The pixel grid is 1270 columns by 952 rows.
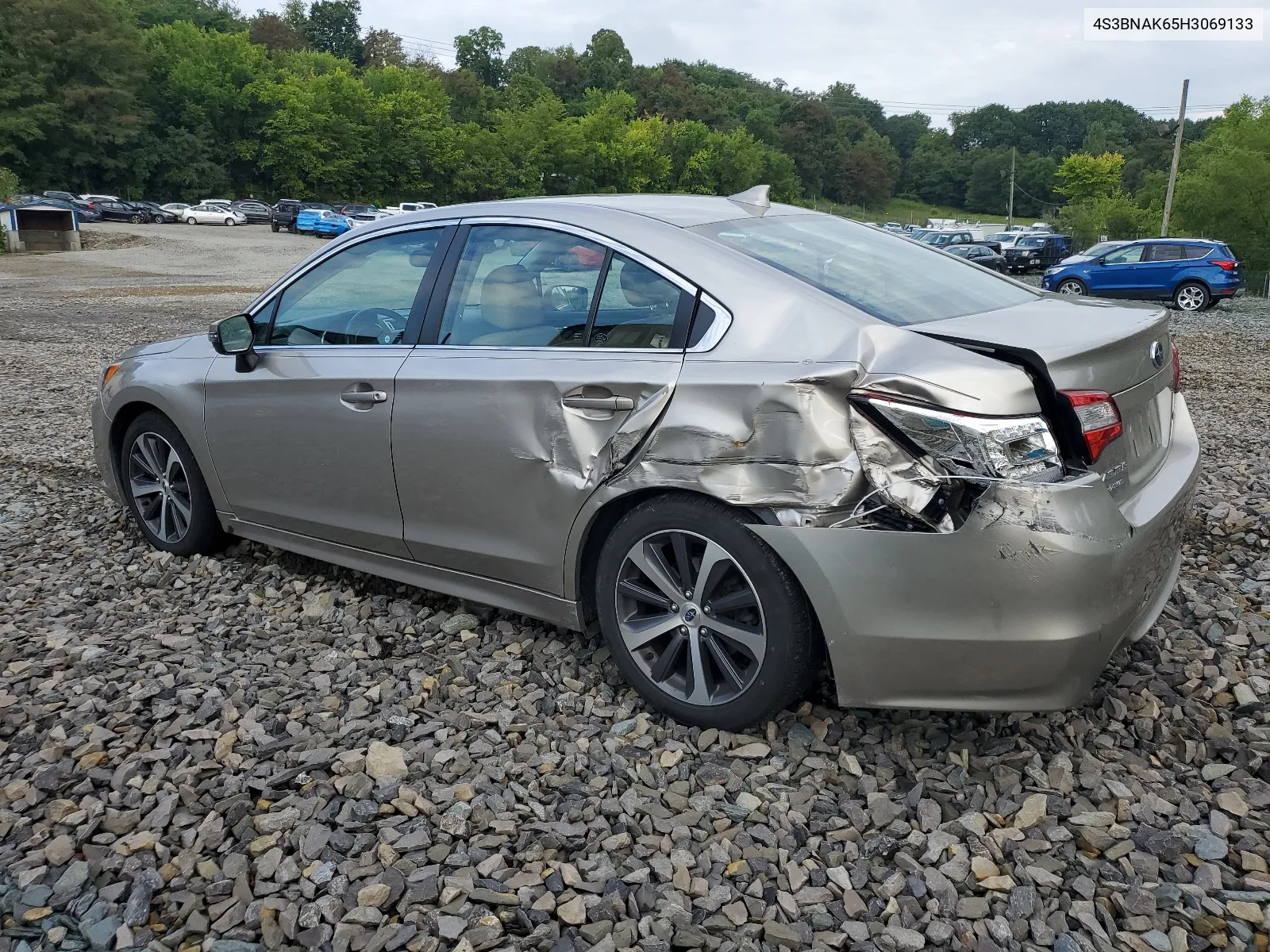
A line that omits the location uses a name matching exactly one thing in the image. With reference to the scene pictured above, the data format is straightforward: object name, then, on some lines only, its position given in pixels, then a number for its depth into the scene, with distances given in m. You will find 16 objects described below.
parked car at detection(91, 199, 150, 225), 56.09
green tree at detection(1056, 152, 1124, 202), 96.69
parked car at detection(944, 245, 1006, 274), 32.69
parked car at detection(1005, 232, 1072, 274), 37.31
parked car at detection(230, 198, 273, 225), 61.88
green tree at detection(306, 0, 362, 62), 132.62
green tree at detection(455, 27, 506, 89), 140.75
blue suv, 21.47
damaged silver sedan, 2.59
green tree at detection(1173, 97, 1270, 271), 32.03
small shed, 34.88
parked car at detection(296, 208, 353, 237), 48.88
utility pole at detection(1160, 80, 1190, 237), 39.78
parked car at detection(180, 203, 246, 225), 56.12
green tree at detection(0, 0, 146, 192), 69.38
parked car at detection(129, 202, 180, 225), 57.91
